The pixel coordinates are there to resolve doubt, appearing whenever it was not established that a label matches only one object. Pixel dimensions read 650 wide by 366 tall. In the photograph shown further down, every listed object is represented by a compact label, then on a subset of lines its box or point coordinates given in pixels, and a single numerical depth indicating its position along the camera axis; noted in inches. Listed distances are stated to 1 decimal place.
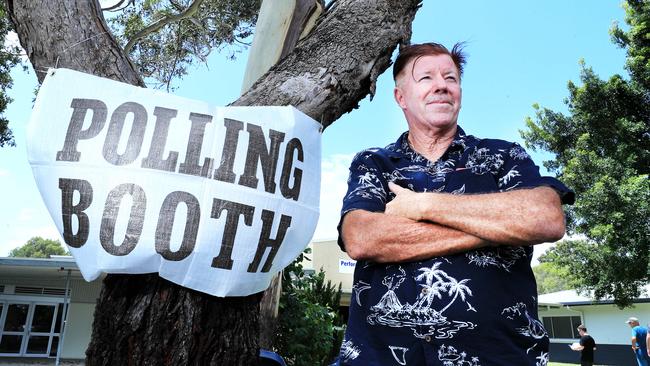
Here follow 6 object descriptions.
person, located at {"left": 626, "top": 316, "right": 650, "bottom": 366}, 514.1
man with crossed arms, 56.0
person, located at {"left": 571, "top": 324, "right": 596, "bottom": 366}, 561.3
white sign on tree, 72.4
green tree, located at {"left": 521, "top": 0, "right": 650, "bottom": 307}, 553.9
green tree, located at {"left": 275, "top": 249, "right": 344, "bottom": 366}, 209.8
